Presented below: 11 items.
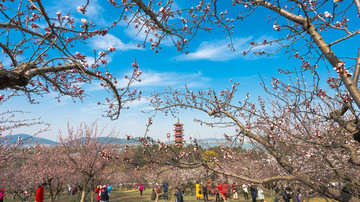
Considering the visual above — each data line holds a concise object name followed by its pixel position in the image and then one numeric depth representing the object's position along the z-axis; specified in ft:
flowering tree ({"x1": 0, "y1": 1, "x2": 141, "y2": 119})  10.38
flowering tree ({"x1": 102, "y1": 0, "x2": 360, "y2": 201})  8.54
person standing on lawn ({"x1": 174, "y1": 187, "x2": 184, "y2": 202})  44.88
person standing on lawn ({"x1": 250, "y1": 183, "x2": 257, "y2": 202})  46.83
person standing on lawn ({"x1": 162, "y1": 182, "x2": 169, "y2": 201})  61.80
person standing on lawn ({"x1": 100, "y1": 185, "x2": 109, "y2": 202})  38.04
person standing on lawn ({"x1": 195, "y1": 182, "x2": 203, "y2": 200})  62.34
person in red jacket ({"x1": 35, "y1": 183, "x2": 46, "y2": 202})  33.66
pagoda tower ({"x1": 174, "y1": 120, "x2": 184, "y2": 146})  259.35
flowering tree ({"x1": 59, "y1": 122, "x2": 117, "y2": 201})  44.14
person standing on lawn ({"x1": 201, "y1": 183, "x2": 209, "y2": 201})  54.65
